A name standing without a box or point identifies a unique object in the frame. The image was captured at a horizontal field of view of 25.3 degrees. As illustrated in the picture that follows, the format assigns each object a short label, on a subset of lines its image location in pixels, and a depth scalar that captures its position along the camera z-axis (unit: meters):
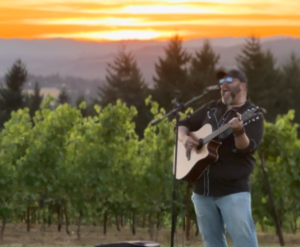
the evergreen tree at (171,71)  59.16
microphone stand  4.78
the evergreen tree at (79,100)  47.51
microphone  4.47
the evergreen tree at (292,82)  56.75
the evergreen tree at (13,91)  52.94
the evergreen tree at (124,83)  59.59
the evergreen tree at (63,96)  64.75
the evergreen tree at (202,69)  58.59
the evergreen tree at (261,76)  56.97
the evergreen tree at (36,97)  54.09
